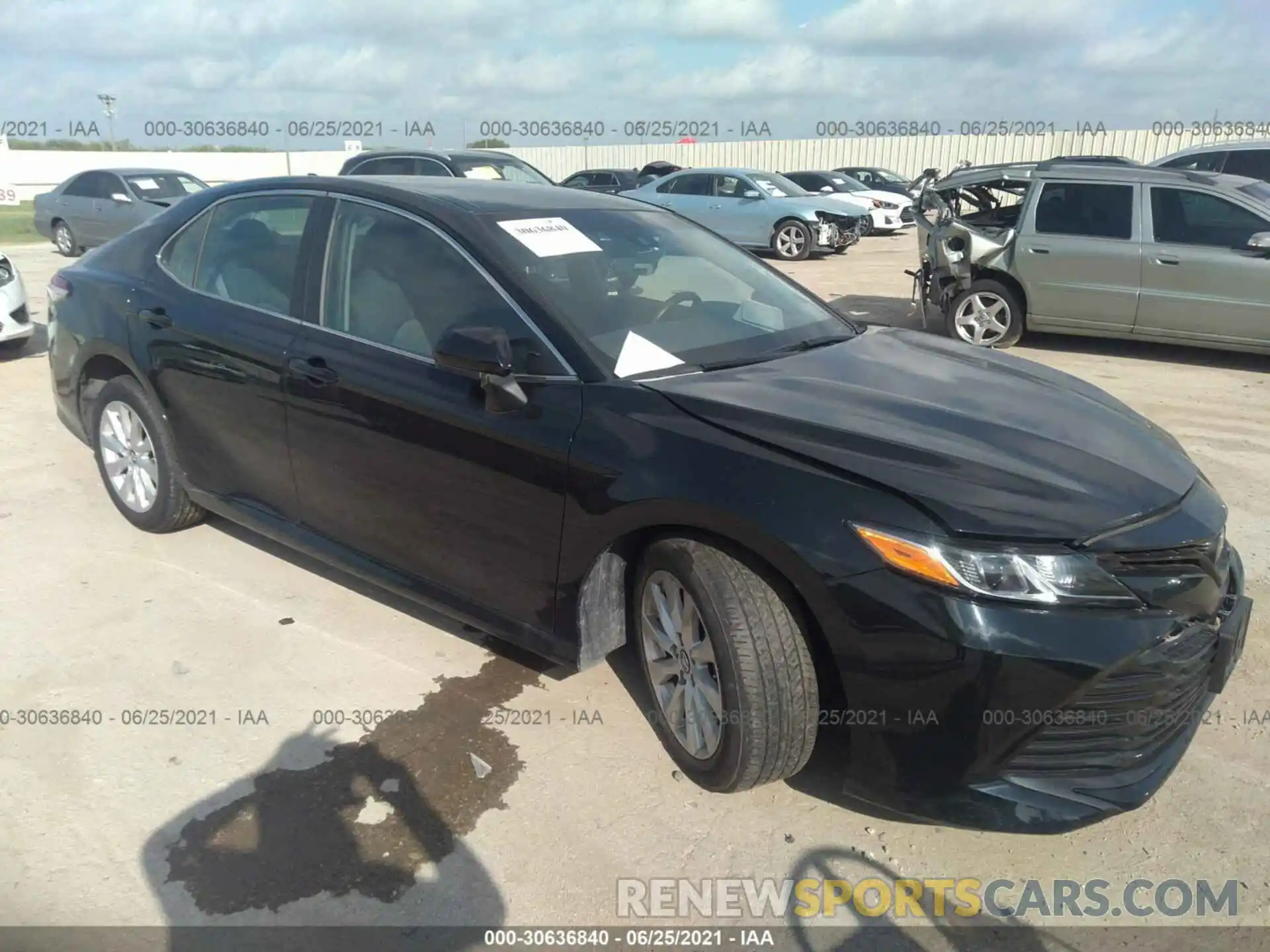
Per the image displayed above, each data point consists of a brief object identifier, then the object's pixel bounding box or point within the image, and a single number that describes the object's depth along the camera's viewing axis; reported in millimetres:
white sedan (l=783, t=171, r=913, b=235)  21547
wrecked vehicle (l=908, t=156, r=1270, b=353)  7930
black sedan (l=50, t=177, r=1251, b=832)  2256
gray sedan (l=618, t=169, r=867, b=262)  16375
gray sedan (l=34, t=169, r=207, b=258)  14688
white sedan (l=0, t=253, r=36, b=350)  8070
